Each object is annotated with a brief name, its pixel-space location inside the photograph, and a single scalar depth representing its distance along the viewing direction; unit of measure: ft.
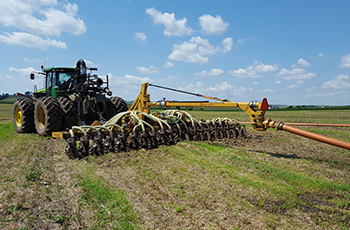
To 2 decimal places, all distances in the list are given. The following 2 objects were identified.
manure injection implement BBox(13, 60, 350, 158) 19.24
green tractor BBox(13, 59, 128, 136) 25.66
